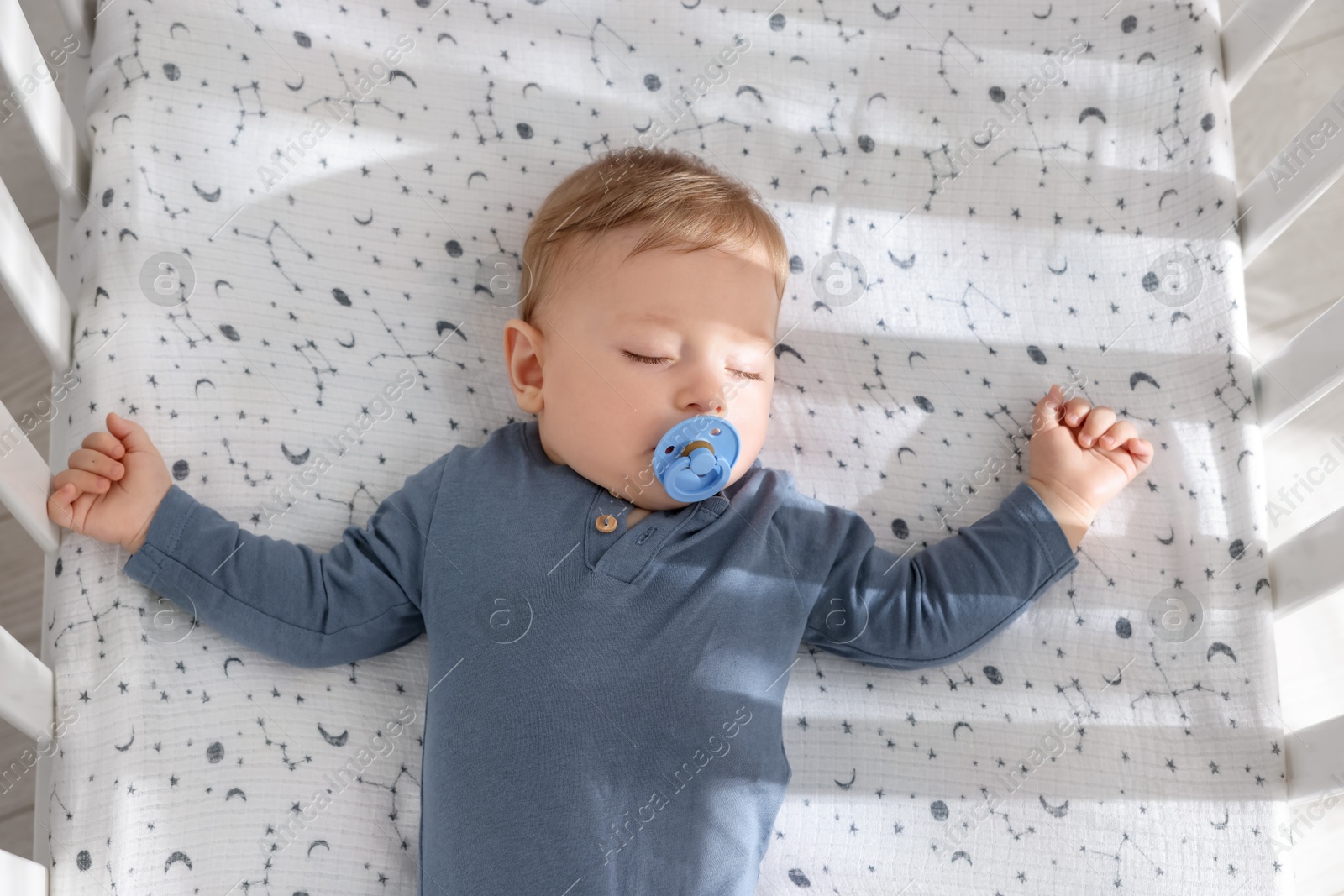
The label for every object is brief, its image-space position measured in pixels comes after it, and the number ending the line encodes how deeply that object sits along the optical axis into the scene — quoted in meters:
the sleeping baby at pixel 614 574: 1.03
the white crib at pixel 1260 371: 1.03
